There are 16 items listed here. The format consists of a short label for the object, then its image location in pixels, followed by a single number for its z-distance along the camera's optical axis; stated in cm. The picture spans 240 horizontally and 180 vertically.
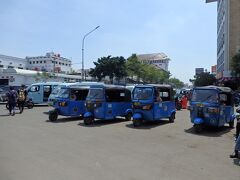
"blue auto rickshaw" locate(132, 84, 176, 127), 907
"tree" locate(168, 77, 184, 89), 8856
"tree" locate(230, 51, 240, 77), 2768
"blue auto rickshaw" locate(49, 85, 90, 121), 1040
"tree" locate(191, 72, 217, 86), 4495
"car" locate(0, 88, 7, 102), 1902
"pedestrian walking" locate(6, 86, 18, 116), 1146
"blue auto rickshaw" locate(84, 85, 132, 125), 947
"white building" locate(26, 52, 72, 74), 7626
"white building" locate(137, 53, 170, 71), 10271
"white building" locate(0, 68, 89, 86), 3137
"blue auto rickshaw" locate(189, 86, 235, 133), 789
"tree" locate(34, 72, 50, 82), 3529
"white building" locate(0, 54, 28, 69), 6261
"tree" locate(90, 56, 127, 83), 3524
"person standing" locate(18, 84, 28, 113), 1234
